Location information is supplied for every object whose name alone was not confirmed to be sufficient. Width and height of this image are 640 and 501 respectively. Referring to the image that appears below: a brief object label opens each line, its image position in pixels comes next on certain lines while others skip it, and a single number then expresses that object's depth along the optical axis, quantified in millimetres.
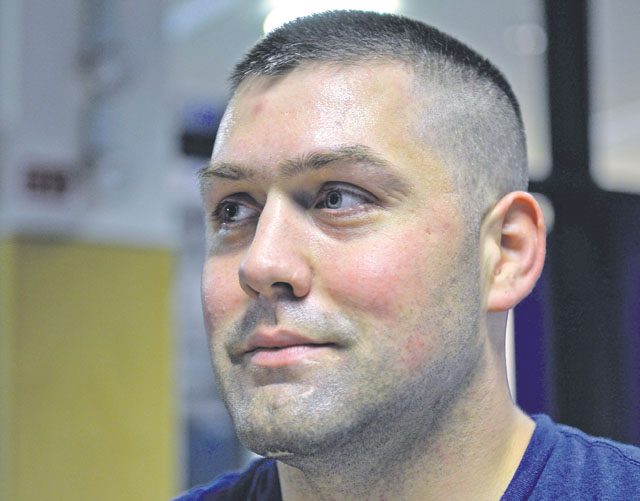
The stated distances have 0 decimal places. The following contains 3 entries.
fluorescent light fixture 3453
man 1120
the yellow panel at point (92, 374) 2793
